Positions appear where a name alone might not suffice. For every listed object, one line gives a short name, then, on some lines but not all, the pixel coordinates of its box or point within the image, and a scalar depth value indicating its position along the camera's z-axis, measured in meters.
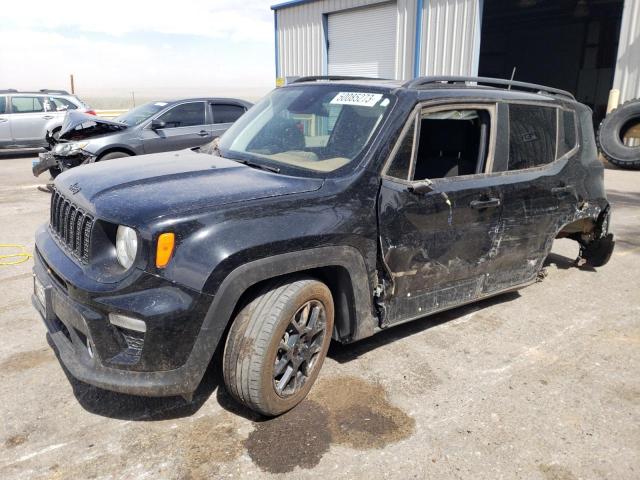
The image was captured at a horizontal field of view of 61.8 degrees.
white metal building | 13.23
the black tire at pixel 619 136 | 11.86
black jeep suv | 2.45
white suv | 13.80
